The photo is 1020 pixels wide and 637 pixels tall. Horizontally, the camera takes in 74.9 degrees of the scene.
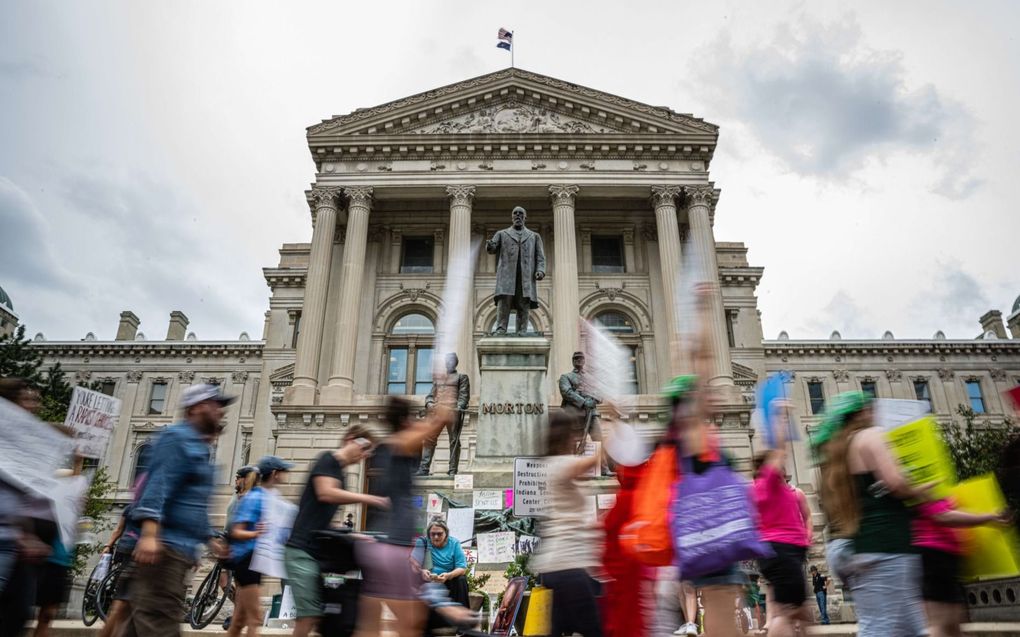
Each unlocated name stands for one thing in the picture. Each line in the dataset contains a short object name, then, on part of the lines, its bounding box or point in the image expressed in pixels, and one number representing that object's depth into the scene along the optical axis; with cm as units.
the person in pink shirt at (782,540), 454
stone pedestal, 1114
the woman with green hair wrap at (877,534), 355
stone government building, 2975
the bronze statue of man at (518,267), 1244
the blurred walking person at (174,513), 380
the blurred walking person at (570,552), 402
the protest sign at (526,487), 877
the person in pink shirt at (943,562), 378
